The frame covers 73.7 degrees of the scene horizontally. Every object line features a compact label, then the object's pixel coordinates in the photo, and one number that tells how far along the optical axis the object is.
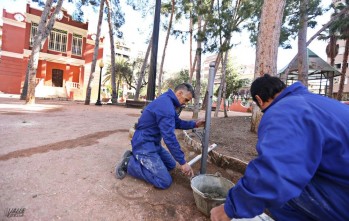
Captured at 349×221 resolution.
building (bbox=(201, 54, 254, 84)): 27.38
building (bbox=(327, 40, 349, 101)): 28.77
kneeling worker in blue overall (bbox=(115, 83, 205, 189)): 2.62
